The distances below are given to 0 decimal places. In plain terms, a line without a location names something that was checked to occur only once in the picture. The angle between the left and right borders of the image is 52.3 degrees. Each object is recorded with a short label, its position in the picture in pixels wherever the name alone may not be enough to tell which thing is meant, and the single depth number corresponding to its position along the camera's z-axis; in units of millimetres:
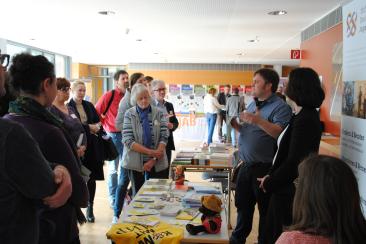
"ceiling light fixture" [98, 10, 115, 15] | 4741
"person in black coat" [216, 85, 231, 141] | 11313
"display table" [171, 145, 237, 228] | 3811
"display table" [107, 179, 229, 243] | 1972
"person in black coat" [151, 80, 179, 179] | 4250
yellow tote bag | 1920
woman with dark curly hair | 1555
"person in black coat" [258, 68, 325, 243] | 2291
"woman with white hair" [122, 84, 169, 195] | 3325
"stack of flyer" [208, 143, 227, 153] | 4355
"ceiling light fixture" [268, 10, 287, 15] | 4582
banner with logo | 2410
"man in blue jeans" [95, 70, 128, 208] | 4281
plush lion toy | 1998
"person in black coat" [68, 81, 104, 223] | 3336
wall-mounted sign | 5814
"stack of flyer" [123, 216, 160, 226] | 2117
